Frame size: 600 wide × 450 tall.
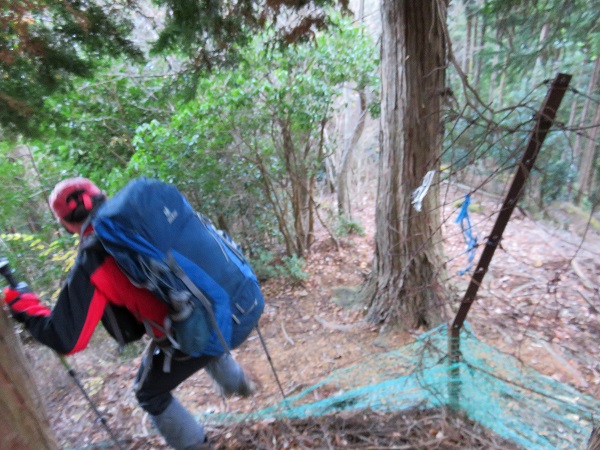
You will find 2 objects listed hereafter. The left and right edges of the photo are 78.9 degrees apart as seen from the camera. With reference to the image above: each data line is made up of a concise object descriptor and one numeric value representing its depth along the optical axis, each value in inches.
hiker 64.9
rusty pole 60.8
